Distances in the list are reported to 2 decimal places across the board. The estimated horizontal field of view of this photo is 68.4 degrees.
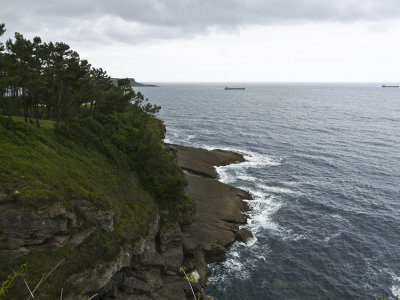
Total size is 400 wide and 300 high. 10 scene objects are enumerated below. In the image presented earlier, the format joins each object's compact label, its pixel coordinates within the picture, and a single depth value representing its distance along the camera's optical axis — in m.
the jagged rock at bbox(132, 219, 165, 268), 40.28
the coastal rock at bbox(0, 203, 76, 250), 28.98
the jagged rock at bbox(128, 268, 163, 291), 38.46
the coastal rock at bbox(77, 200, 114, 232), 35.36
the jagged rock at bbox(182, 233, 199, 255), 46.09
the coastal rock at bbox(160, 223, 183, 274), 42.97
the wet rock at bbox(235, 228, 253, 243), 52.91
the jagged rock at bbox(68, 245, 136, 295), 31.85
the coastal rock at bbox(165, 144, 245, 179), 79.12
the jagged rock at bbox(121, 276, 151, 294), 36.72
